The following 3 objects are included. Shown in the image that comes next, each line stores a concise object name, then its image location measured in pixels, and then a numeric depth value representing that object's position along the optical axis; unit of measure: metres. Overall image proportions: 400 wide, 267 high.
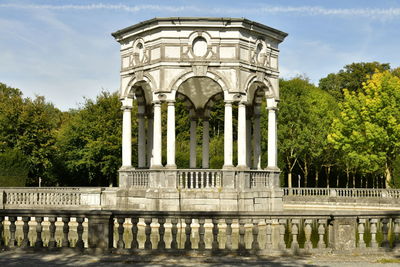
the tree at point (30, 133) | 41.72
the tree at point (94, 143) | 42.75
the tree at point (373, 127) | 40.28
